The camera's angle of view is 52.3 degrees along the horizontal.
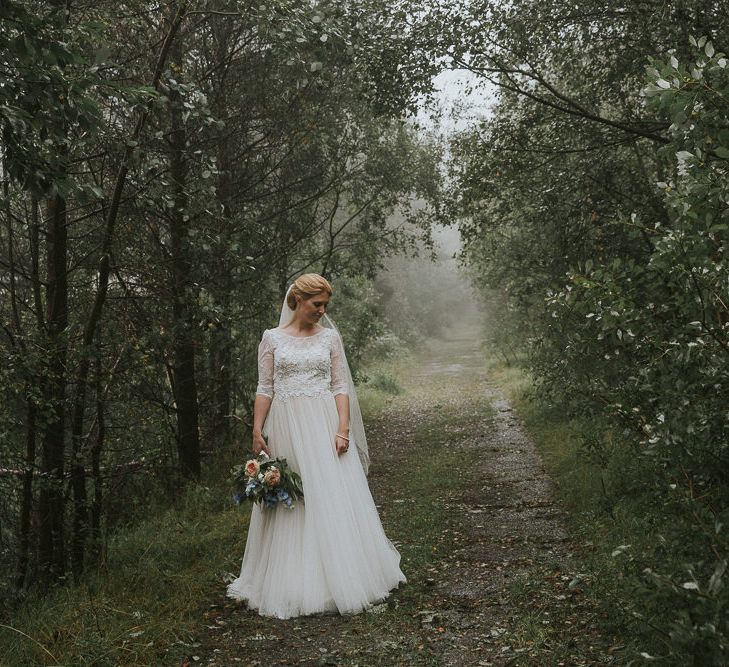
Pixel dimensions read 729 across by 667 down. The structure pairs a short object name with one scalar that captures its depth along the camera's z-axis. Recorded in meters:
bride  6.03
